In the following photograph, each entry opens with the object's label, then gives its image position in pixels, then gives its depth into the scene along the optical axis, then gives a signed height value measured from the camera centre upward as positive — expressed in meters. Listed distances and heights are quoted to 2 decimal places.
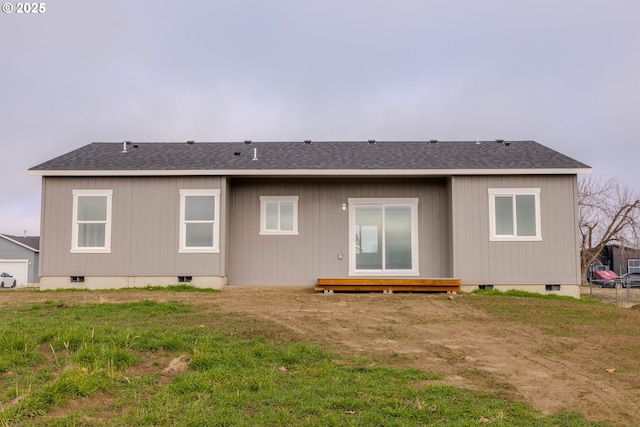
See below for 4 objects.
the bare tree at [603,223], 28.67 +1.61
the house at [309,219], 13.66 +0.91
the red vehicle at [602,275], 34.28 -1.35
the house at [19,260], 38.94 -0.37
